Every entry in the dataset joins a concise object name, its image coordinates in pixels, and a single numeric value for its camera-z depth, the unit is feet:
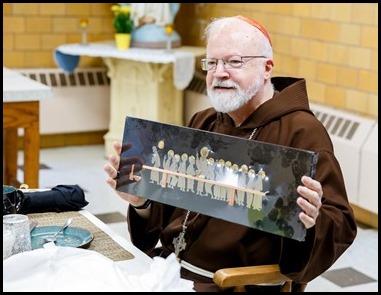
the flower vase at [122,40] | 18.98
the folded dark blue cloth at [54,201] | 7.50
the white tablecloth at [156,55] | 18.21
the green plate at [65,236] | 6.61
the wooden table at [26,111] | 13.10
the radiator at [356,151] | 14.58
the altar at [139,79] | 18.67
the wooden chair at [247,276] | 6.25
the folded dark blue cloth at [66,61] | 19.57
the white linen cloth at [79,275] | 5.27
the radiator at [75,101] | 20.77
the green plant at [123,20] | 18.98
